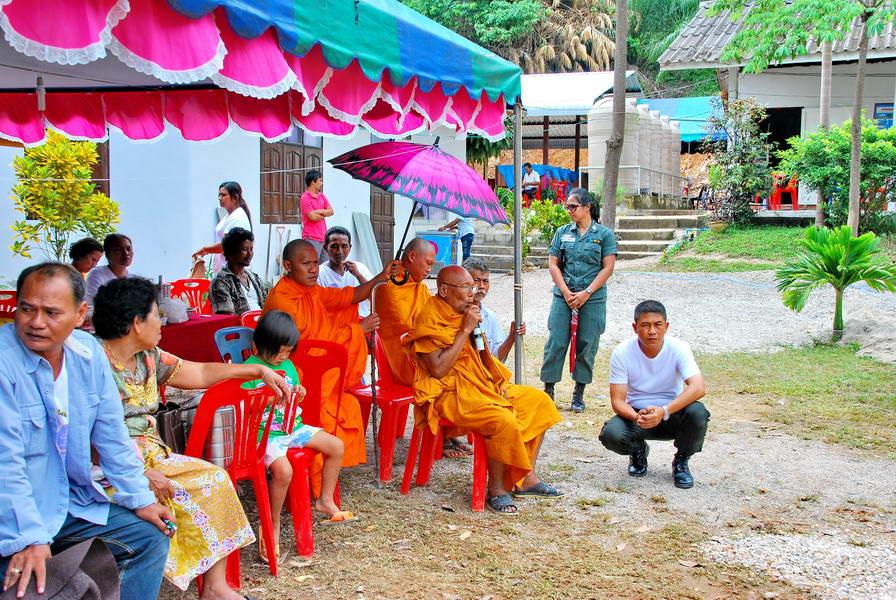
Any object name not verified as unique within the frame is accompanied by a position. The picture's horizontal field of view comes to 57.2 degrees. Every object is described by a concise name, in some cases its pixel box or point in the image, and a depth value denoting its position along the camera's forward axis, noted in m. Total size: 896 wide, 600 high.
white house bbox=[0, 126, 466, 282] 10.30
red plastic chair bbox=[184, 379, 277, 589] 3.17
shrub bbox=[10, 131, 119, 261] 8.97
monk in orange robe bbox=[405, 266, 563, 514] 4.22
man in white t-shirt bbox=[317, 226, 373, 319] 5.85
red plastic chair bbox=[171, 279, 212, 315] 6.80
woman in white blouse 7.46
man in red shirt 8.27
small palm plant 8.45
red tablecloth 4.71
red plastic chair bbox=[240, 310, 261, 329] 4.96
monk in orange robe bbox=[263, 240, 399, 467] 4.41
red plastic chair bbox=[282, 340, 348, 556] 3.63
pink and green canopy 2.66
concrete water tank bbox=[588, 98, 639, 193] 17.41
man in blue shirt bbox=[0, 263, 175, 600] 2.28
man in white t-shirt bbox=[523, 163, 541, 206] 19.92
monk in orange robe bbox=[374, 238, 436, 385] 4.96
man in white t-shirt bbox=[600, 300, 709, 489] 4.61
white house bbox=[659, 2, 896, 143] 16.97
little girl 3.53
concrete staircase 15.04
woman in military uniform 6.42
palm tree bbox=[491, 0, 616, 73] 28.67
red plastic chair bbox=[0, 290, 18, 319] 5.11
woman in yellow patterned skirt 2.90
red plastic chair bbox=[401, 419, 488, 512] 4.28
